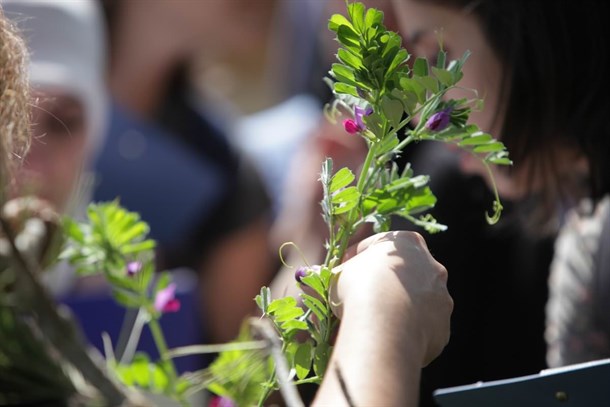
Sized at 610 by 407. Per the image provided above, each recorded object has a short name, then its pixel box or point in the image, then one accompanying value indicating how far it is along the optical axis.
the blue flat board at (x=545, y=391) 1.66
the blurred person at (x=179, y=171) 5.92
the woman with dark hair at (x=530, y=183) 2.90
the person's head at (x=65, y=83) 4.59
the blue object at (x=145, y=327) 4.14
